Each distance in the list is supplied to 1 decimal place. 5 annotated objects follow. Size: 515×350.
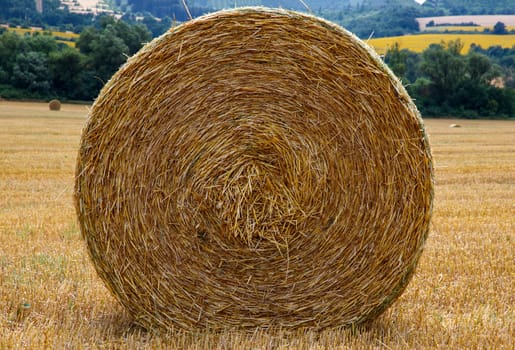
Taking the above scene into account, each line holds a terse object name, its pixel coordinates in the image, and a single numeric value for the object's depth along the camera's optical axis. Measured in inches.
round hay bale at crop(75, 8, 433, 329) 168.2
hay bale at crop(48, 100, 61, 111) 1283.2
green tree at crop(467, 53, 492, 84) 1582.2
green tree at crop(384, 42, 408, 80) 1507.1
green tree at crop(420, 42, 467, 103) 1582.2
